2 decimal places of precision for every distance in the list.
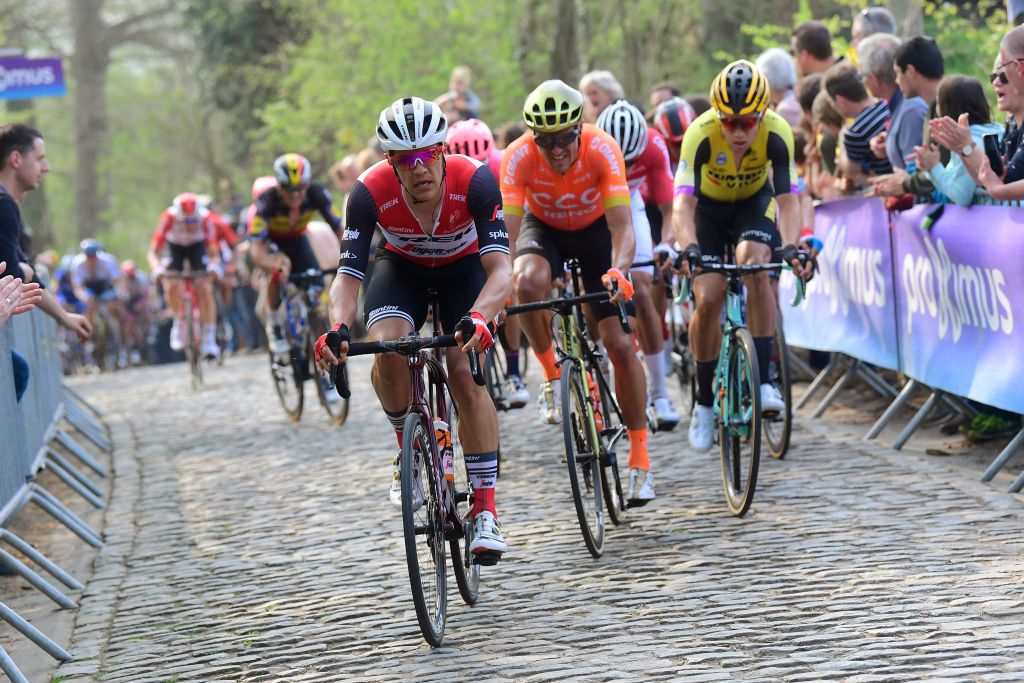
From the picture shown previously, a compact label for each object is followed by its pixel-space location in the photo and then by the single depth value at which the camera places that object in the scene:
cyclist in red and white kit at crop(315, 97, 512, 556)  13.34
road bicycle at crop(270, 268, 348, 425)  28.08
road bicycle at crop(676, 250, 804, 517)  16.22
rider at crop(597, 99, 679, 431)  19.66
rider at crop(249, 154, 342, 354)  28.45
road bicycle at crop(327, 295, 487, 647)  12.30
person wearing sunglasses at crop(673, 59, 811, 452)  17.83
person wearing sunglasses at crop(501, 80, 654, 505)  16.52
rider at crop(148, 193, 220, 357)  39.07
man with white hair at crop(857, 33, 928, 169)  20.98
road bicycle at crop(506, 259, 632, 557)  15.20
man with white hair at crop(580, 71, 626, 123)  25.94
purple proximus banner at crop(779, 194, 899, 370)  21.22
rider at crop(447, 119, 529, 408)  21.14
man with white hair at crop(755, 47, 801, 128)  27.25
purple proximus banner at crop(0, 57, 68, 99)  39.16
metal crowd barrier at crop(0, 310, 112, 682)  15.40
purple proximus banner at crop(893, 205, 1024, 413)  16.75
